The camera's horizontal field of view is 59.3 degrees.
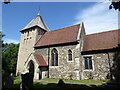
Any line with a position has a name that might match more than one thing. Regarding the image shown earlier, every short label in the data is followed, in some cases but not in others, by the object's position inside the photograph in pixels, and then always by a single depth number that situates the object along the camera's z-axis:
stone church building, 15.60
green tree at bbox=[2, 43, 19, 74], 29.85
